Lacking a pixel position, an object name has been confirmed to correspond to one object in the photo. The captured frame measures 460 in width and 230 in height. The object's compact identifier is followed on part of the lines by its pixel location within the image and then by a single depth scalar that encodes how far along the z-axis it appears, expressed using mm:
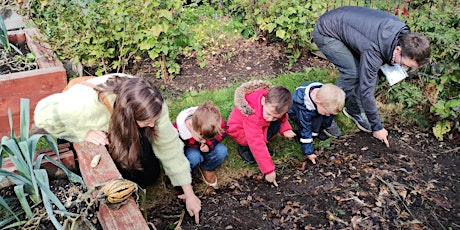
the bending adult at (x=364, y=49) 3369
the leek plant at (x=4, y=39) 3598
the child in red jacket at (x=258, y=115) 3191
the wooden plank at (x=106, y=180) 1819
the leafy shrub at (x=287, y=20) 4898
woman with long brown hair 2342
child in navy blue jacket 3438
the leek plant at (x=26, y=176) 1825
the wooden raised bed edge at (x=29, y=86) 3367
